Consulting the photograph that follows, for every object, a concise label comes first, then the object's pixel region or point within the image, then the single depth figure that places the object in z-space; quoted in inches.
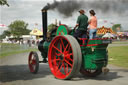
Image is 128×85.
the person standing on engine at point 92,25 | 243.8
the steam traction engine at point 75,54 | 217.9
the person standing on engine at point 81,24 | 243.0
